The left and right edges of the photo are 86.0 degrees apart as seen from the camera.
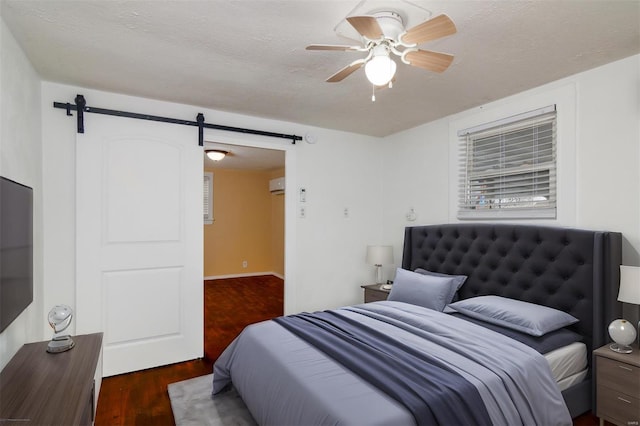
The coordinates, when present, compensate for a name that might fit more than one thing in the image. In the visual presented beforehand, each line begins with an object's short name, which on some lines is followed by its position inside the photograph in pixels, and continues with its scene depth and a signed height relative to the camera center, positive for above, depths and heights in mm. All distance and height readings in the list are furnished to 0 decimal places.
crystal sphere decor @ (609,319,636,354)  2031 -732
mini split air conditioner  6906 +558
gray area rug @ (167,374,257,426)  2201 -1338
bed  1535 -785
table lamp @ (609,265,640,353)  2008 -525
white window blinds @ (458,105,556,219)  2739 +385
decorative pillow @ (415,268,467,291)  3027 -594
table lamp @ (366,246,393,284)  3801 -482
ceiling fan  1487 +796
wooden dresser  1361 -796
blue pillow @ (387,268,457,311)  2836 -674
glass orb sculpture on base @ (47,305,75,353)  1961 -662
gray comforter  1503 -827
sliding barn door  2809 -244
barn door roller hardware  2701 +827
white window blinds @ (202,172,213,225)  6898 +292
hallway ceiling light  5150 +898
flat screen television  1574 -190
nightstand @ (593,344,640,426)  1929 -1017
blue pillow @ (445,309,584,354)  2096 -806
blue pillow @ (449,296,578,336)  2215 -710
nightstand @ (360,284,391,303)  3615 -880
